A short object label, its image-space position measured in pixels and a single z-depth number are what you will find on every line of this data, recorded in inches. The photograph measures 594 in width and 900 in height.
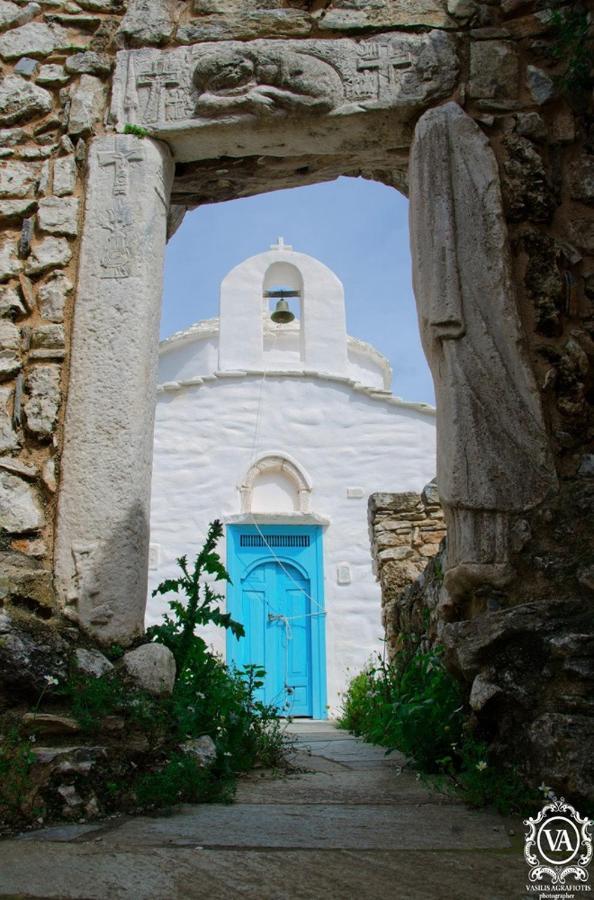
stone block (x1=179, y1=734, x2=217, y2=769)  94.4
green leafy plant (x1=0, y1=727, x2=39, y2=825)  77.3
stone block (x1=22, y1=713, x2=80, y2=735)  89.4
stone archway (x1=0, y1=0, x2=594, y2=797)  112.0
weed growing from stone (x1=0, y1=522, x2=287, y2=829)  82.0
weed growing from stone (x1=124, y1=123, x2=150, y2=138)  137.6
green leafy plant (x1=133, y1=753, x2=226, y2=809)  84.2
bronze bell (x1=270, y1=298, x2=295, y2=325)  411.2
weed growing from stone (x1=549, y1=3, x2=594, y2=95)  132.7
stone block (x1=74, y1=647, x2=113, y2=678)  100.9
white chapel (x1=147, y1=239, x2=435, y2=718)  384.5
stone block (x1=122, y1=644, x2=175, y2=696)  104.2
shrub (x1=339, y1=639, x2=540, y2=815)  85.2
